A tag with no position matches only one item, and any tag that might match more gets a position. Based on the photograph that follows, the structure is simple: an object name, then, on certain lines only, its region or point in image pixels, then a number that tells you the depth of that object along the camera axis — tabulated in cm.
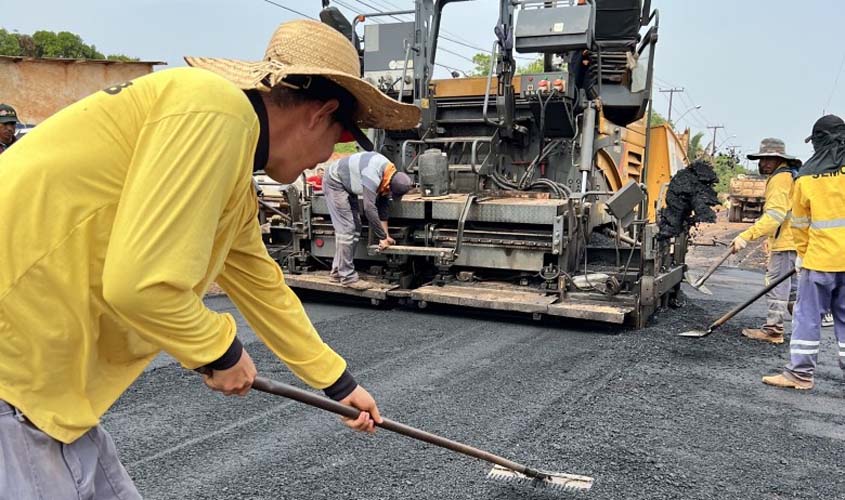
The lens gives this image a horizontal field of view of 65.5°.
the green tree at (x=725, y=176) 3442
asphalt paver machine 559
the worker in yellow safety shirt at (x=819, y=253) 414
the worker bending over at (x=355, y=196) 587
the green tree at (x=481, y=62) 4003
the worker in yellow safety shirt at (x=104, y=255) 111
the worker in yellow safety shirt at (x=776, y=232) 516
